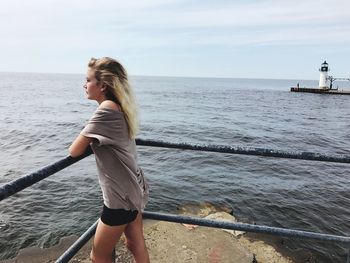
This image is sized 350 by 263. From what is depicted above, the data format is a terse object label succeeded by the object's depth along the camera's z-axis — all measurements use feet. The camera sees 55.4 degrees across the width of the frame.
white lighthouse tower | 258.37
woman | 7.86
